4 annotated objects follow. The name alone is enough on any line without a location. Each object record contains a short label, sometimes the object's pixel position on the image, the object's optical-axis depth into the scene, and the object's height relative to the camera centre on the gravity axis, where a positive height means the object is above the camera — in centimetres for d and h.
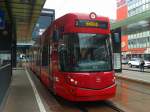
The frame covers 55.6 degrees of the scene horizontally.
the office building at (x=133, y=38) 3345 +454
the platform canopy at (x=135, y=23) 935 +237
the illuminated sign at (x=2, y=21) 623 +162
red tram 457 -8
